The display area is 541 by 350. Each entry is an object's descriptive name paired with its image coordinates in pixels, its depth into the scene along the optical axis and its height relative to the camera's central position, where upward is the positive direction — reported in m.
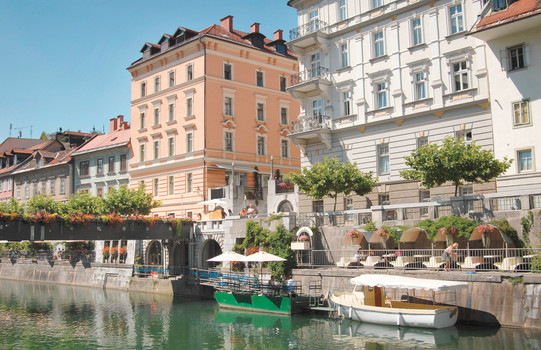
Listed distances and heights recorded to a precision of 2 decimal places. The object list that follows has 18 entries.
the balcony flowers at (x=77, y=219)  35.56 +1.75
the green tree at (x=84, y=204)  51.50 +3.95
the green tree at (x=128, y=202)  49.75 +3.86
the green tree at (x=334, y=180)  34.50 +3.75
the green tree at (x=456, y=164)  28.44 +3.75
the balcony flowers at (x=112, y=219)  38.16 +1.79
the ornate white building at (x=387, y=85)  33.68 +10.37
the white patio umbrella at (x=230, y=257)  34.31 -0.96
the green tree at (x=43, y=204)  58.41 +4.50
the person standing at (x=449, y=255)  26.52 -0.89
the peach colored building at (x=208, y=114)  50.91 +12.71
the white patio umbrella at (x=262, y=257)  32.32 -0.95
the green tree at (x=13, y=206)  57.47 +4.42
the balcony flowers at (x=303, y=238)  34.03 +0.12
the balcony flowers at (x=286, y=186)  43.81 +4.32
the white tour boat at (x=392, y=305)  24.16 -3.18
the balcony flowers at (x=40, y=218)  33.12 +1.76
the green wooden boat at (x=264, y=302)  30.14 -3.48
